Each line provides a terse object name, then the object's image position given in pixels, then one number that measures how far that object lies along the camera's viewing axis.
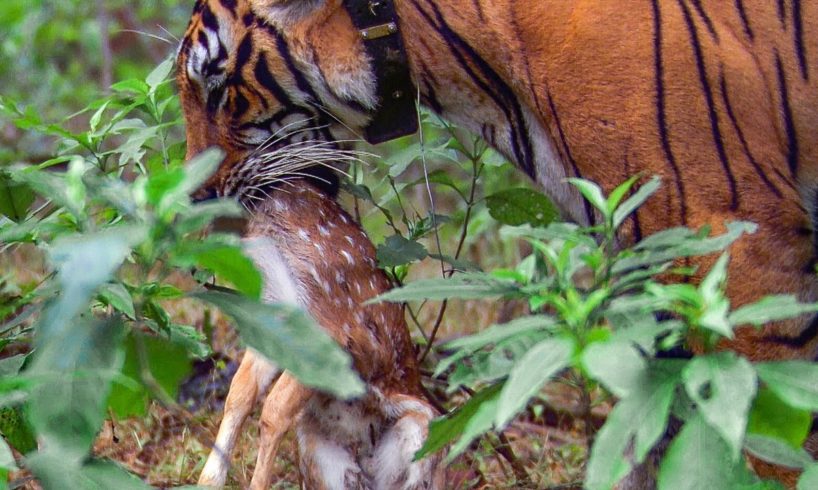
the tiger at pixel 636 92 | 6.82
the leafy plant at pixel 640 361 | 6.34
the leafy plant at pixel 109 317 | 6.37
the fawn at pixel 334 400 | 6.95
